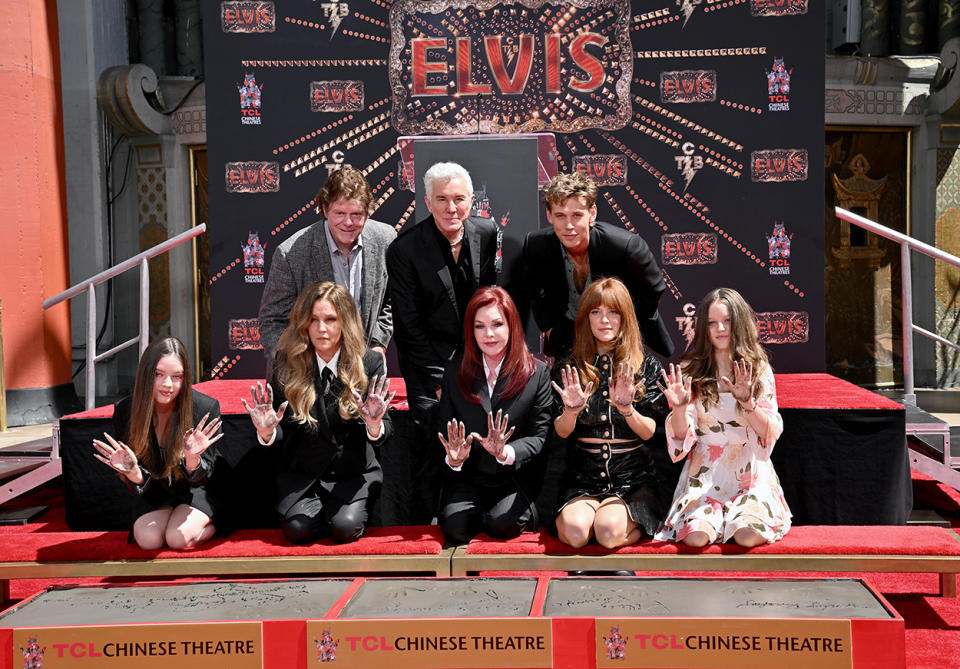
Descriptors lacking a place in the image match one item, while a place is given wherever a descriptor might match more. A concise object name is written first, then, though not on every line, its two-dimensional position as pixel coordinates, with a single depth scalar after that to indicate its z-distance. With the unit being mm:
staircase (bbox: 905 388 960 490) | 3914
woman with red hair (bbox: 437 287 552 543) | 3205
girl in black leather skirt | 3160
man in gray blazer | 3951
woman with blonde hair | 3287
